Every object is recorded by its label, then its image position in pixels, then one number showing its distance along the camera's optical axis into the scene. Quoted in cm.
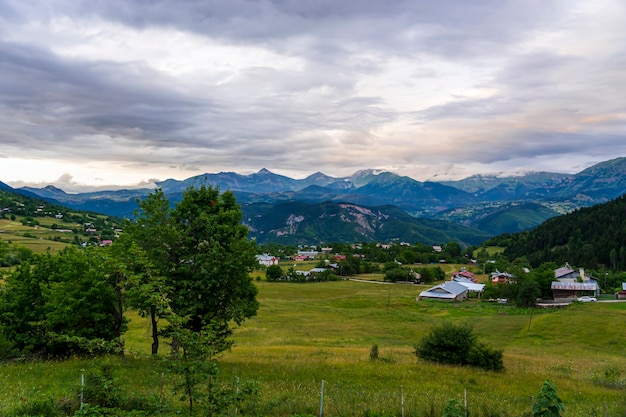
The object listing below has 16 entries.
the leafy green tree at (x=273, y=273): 14175
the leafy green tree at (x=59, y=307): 2212
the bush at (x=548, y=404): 1166
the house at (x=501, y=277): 12214
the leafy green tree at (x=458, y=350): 2606
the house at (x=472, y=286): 10838
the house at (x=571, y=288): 9725
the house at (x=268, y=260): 19286
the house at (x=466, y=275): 13312
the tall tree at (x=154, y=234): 2302
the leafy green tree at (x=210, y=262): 2256
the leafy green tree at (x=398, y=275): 14188
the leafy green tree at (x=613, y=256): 13951
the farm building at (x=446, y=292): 10038
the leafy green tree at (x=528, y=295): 8619
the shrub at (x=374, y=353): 2763
